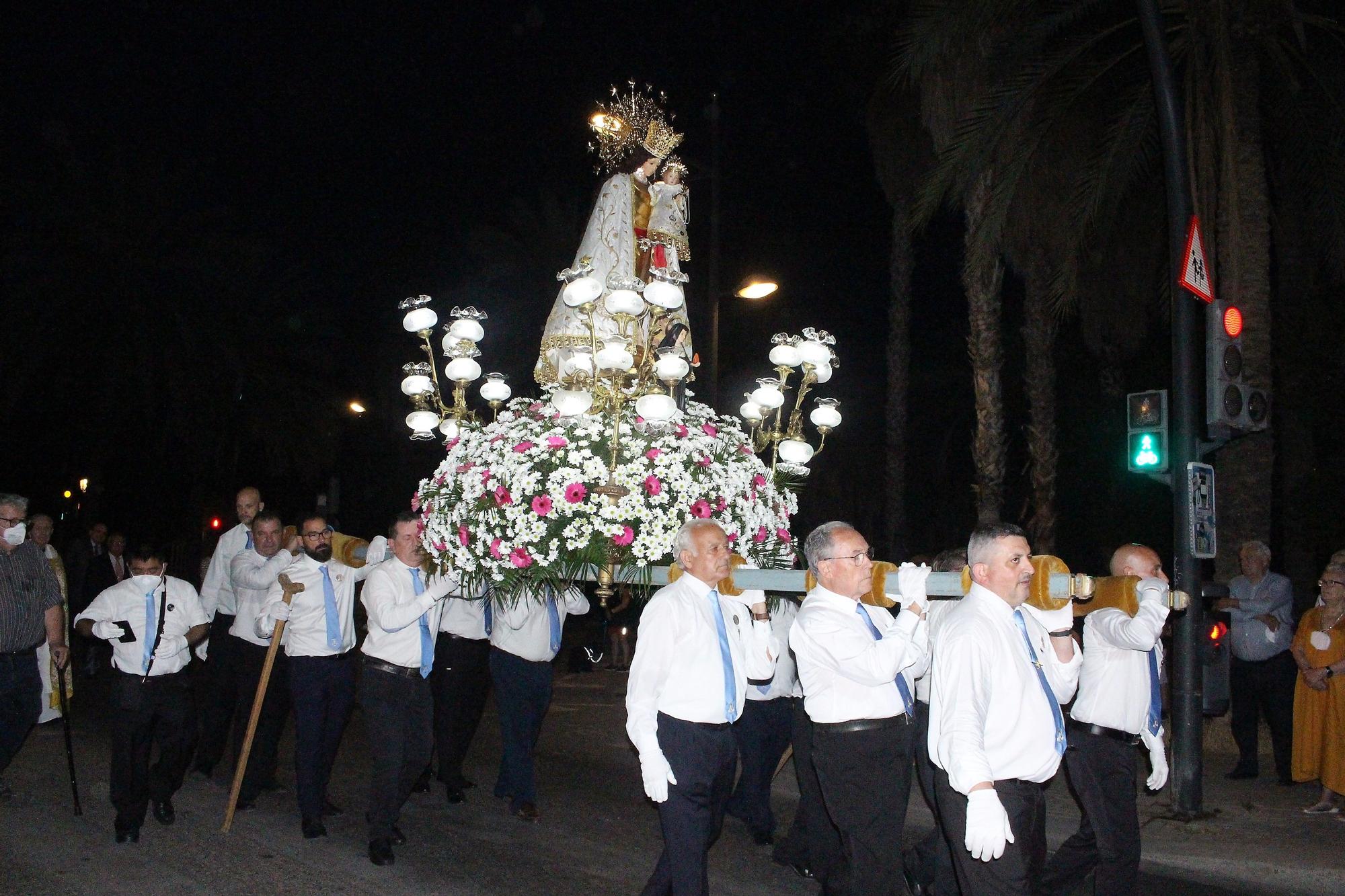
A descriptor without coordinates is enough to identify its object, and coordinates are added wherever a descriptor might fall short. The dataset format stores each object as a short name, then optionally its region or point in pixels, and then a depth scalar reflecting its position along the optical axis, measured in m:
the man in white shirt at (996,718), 4.22
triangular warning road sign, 8.37
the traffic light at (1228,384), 8.32
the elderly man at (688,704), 5.02
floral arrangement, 6.11
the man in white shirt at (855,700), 4.89
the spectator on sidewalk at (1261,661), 9.24
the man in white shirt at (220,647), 8.77
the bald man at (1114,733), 5.37
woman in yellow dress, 8.27
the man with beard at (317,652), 7.37
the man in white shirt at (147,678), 7.27
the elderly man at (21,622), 7.47
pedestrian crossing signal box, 8.52
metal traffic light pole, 8.06
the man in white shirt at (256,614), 8.37
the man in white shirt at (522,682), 7.91
